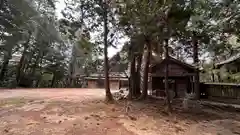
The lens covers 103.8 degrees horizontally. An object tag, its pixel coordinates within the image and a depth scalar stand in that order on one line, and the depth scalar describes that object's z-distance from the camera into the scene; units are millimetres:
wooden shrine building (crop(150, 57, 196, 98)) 6964
